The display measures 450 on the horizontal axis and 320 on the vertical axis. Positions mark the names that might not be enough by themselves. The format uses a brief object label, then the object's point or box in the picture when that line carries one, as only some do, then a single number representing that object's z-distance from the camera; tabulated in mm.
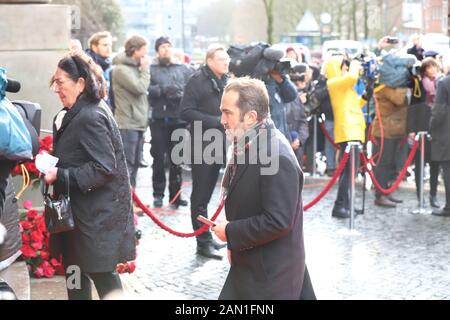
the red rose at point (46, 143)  7855
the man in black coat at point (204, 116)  9297
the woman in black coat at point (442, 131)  11703
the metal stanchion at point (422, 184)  12250
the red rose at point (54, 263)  7511
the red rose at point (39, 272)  7453
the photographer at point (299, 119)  12844
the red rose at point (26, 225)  7551
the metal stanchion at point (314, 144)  15559
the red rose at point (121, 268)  7984
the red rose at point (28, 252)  7410
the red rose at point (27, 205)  7738
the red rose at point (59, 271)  7574
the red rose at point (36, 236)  7512
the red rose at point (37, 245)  7488
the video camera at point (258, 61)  9505
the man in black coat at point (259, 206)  4707
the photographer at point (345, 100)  11203
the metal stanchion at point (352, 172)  10847
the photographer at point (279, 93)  9664
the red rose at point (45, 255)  7527
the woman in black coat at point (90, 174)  5598
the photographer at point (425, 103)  12398
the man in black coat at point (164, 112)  12266
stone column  8273
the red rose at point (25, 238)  7520
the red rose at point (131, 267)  7963
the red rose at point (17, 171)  7680
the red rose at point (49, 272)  7480
